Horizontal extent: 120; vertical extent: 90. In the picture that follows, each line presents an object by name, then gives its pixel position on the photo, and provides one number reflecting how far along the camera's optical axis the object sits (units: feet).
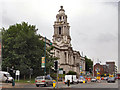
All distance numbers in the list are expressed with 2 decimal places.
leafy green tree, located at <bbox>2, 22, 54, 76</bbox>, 167.43
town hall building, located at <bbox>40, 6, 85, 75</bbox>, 384.06
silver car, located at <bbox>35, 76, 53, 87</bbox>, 106.22
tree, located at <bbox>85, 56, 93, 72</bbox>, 570.87
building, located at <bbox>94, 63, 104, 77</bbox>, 588.54
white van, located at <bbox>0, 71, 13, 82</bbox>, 135.85
